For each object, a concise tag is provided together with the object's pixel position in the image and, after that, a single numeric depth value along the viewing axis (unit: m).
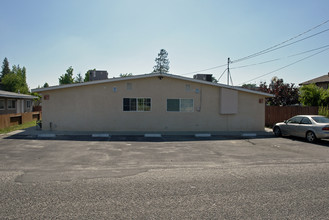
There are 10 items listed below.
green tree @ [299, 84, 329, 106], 19.28
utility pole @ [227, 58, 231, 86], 29.22
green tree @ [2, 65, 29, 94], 53.38
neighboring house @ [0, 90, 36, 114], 21.95
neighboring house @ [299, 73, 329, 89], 33.53
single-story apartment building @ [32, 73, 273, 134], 15.05
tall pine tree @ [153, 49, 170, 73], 56.91
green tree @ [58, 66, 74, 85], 51.29
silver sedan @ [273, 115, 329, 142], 11.06
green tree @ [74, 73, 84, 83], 75.06
